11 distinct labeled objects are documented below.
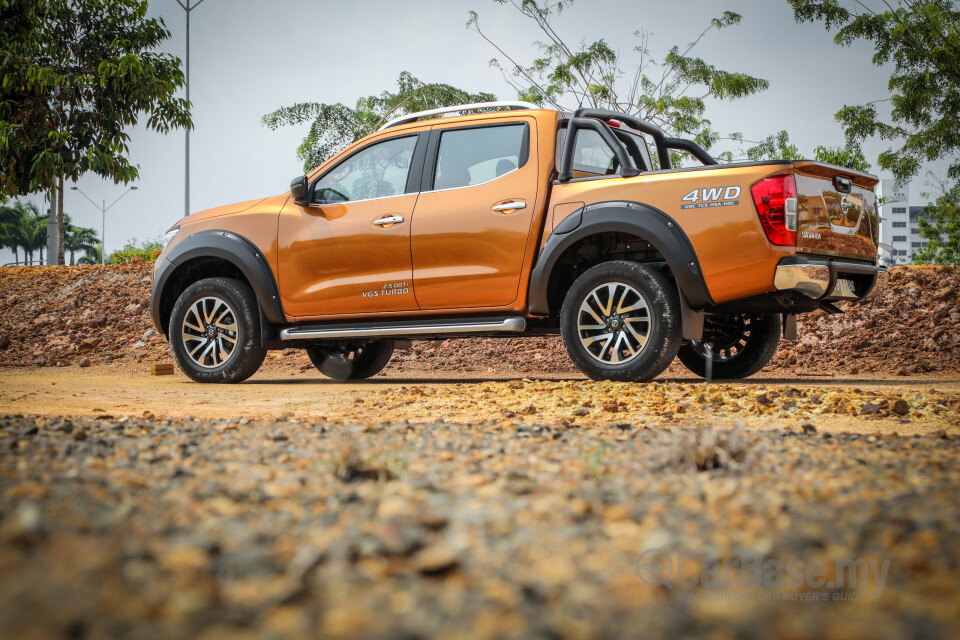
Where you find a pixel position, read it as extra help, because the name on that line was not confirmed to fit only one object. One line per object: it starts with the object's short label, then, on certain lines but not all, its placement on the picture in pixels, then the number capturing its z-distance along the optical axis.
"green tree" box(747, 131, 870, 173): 19.08
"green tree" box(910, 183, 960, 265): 19.00
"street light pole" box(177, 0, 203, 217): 23.09
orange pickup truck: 6.07
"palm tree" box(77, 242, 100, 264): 86.71
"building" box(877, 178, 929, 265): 120.88
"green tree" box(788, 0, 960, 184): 17.31
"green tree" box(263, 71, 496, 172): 20.91
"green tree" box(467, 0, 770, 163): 18.23
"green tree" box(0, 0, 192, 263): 16.58
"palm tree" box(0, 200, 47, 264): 83.00
